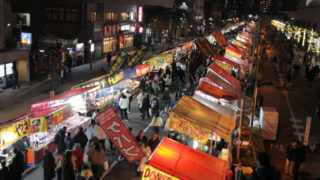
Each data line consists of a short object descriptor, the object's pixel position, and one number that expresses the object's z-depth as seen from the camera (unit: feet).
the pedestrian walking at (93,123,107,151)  40.63
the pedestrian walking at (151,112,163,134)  45.21
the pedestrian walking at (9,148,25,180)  32.04
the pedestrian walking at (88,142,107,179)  33.96
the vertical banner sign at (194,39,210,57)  88.33
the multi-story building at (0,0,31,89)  78.83
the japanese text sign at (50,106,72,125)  39.24
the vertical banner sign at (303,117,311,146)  43.16
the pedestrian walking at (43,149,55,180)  32.89
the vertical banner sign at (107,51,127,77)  57.88
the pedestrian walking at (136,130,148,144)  36.33
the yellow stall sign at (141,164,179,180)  26.66
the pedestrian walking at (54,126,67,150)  38.75
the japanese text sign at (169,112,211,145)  35.22
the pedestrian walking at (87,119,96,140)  41.62
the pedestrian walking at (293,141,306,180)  36.42
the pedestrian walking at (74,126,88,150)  39.24
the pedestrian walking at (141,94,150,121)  55.06
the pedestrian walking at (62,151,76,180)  31.42
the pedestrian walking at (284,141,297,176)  36.68
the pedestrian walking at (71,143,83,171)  33.55
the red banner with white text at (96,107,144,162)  30.86
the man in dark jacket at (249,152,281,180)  19.33
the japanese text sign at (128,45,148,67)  61.93
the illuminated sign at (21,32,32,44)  91.81
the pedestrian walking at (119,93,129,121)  53.47
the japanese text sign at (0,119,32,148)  31.81
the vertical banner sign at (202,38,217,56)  91.98
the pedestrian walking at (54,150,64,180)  32.50
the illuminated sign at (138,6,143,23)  170.02
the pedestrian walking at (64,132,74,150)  38.73
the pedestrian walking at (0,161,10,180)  31.01
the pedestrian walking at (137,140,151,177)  35.47
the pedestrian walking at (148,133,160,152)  38.38
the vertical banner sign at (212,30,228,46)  100.01
